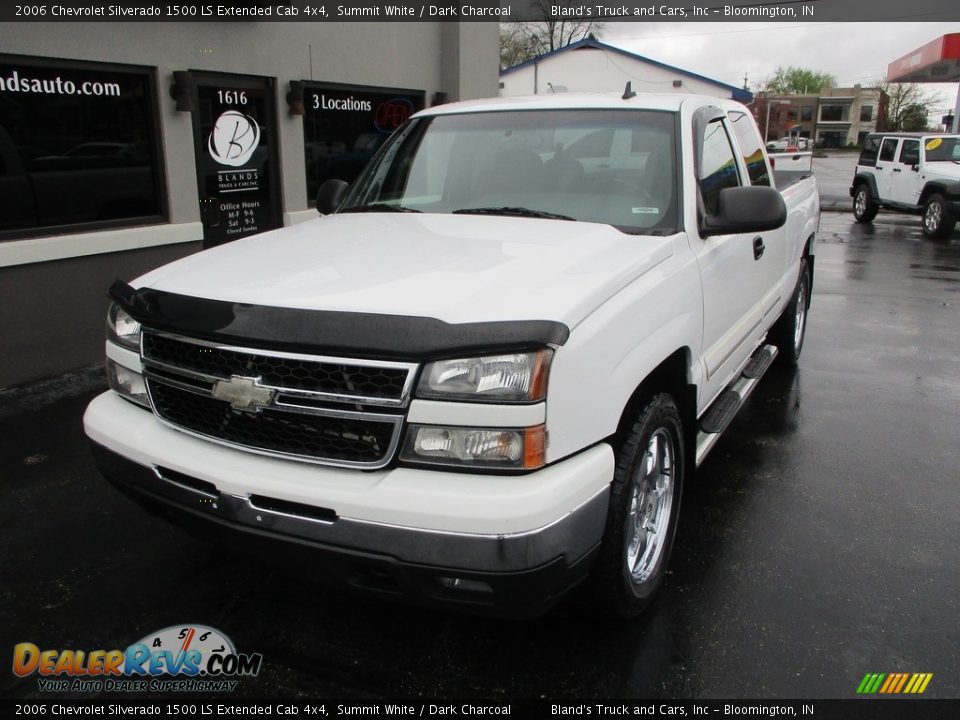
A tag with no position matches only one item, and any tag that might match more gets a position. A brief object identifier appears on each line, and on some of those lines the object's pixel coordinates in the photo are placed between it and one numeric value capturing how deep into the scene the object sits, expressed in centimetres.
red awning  2556
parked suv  1474
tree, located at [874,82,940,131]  8012
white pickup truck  218
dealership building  579
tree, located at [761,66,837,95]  12631
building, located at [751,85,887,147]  10388
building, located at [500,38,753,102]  3512
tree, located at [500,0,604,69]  4816
